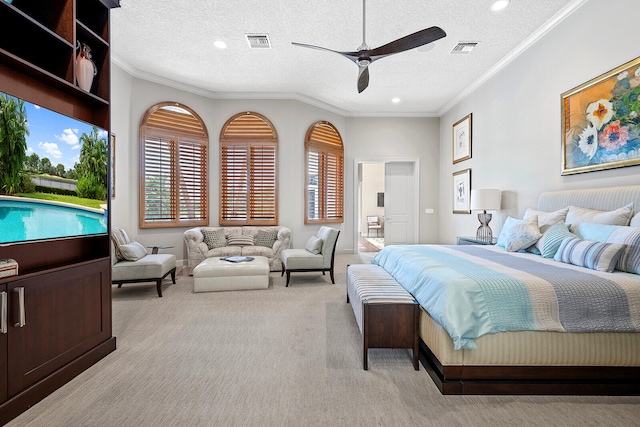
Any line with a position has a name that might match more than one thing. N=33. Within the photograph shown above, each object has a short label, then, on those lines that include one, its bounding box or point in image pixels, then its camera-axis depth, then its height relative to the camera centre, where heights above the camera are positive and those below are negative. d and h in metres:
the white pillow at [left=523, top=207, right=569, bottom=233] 3.35 -0.03
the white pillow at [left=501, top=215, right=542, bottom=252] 3.32 -0.21
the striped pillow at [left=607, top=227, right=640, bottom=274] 2.22 -0.25
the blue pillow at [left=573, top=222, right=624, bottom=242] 2.57 -0.13
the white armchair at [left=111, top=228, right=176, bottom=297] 4.10 -0.67
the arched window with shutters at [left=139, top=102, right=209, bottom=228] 5.56 +0.86
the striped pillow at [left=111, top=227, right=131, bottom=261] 4.21 -0.36
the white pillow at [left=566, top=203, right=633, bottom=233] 2.67 +0.00
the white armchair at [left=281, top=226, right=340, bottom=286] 4.87 -0.66
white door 7.82 +0.32
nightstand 4.52 -0.39
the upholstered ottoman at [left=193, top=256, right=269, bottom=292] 4.41 -0.88
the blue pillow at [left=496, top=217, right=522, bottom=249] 3.71 -0.19
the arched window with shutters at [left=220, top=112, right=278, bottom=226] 6.41 +0.89
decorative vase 2.43 +1.14
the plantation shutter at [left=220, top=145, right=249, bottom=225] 6.41 +0.65
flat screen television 1.92 +0.27
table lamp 4.69 +0.21
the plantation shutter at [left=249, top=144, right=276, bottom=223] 6.45 +0.63
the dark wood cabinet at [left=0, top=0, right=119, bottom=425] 1.85 -0.38
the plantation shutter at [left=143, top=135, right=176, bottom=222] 5.57 +0.63
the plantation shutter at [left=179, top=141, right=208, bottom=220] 5.96 +0.65
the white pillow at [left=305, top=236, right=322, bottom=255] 4.99 -0.50
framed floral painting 2.81 +0.93
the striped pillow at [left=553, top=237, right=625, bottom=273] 2.27 -0.29
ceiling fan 2.70 +1.57
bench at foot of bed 2.36 -0.81
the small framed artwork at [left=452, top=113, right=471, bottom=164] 6.04 +1.53
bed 1.96 -0.73
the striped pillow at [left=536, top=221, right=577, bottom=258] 2.91 -0.21
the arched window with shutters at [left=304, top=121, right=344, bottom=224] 6.81 +0.91
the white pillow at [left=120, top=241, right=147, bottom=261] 4.22 -0.52
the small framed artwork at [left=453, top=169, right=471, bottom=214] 6.05 +0.49
